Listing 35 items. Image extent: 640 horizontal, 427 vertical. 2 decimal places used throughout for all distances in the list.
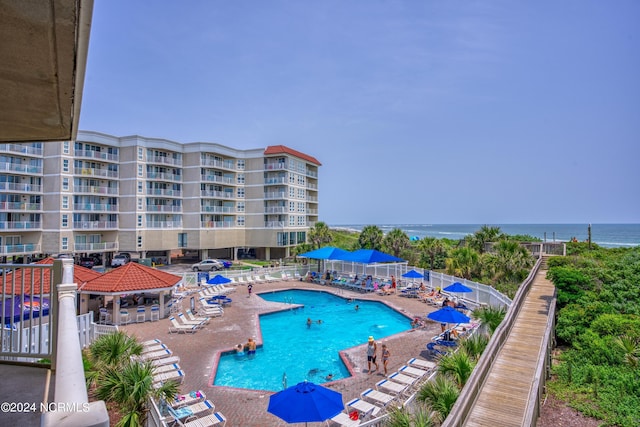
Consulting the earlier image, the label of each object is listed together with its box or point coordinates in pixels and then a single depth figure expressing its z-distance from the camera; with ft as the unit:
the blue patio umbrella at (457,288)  74.13
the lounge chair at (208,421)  31.71
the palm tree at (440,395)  29.71
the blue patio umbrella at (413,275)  86.35
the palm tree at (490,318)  48.49
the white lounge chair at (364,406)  34.32
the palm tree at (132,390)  29.01
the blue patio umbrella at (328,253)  100.93
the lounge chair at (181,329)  60.70
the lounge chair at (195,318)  65.87
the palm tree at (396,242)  118.11
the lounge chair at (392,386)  38.11
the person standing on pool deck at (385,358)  44.38
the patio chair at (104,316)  66.01
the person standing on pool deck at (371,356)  45.93
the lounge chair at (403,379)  39.73
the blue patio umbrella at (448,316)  53.74
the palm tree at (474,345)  41.73
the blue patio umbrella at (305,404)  28.12
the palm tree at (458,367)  35.09
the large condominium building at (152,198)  127.95
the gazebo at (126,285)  63.98
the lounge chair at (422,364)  43.54
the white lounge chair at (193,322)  62.88
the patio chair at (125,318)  65.21
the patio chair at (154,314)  68.03
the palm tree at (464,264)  94.53
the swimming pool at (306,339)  46.91
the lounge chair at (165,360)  43.56
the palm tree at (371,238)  122.24
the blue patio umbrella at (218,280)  90.17
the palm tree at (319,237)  134.51
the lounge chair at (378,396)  36.21
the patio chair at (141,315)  66.85
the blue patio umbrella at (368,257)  93.53
